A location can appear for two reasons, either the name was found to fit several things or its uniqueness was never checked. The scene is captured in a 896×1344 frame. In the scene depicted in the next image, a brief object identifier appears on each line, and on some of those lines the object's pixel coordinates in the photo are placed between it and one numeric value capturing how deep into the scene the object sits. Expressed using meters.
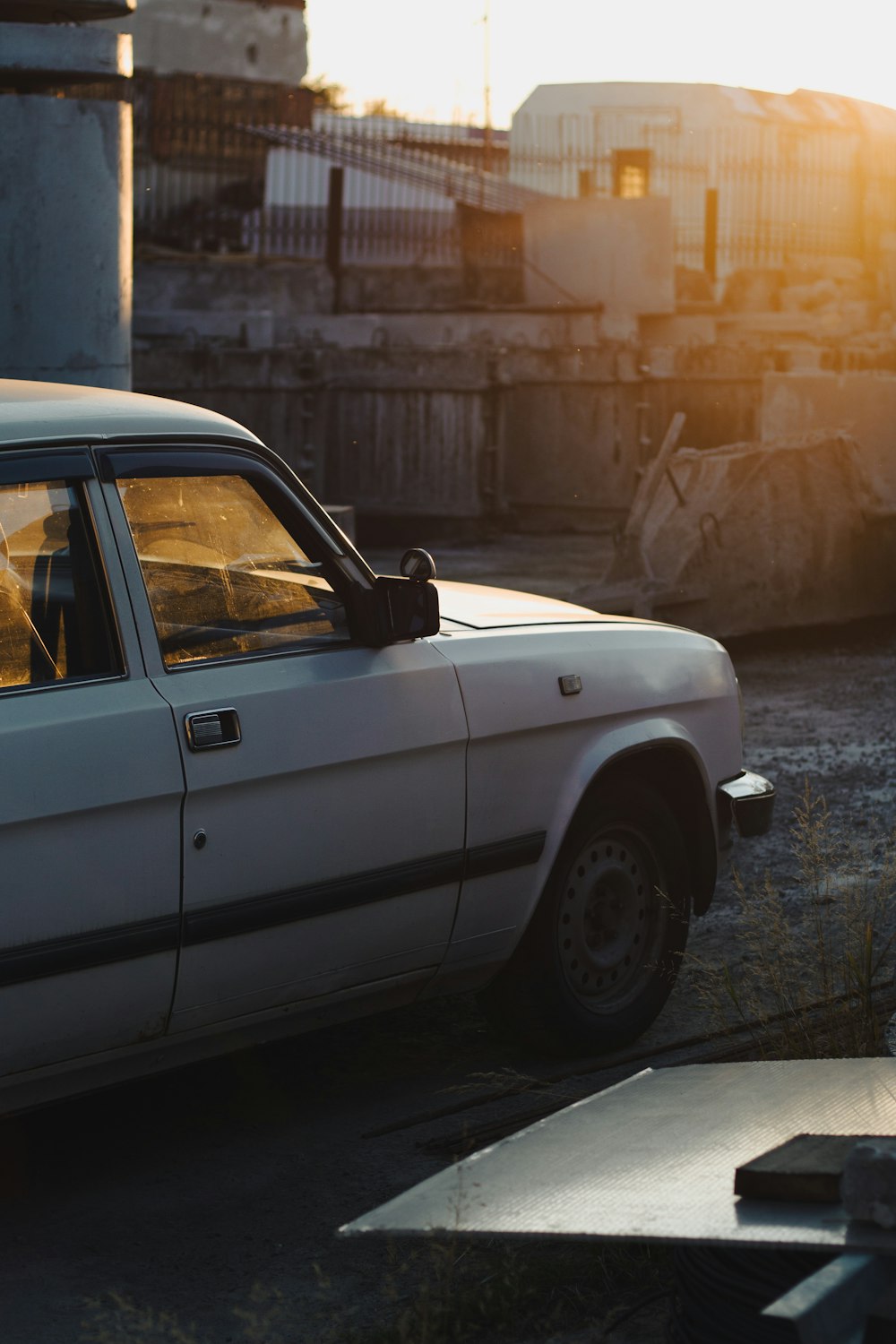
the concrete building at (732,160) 38.19
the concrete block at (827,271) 32.78
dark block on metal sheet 2.73
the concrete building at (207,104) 37.25
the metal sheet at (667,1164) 2.75
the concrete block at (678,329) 25.59
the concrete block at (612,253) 27.70
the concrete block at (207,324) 24.98
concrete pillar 7.67
